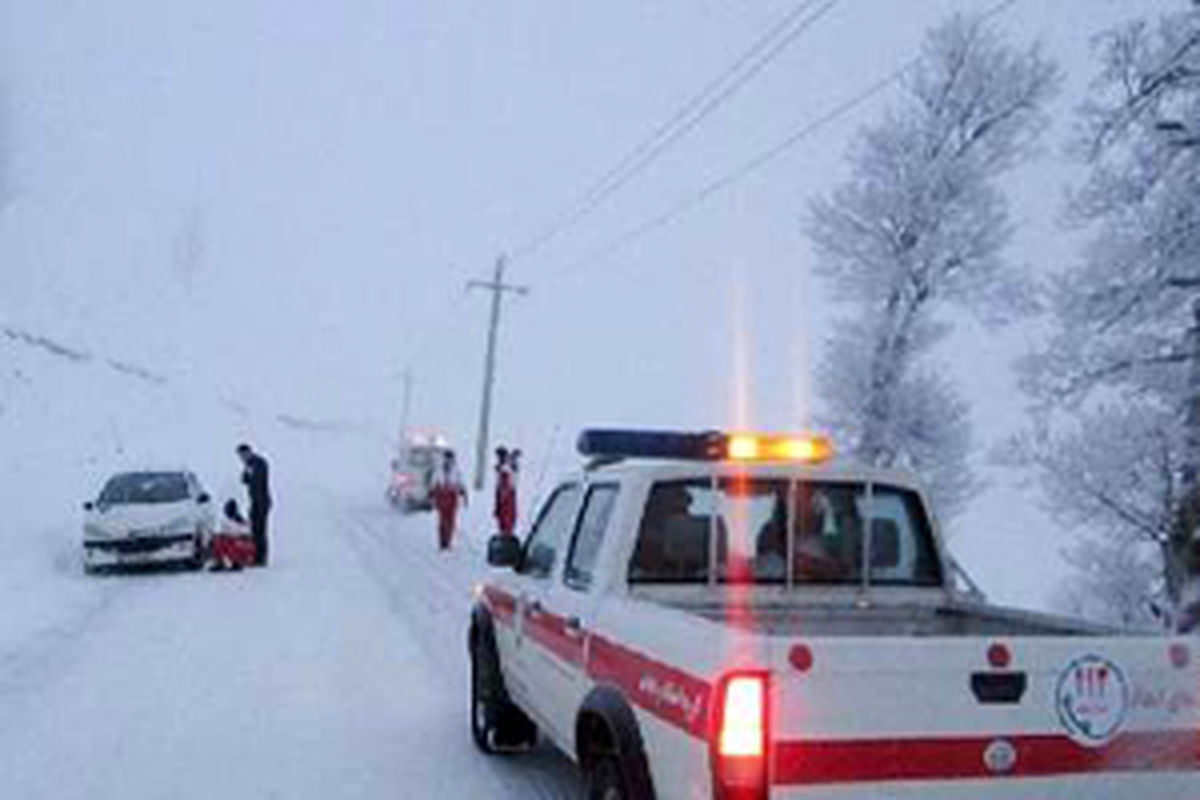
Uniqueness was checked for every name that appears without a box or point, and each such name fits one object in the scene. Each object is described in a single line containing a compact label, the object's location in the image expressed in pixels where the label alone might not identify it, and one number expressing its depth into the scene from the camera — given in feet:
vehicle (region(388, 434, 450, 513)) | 114.42
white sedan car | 59.21
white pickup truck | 14.05
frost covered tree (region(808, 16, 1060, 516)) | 89.15
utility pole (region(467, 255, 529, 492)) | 128.88
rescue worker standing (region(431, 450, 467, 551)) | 75.77
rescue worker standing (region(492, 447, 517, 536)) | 71.41
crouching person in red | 62.34
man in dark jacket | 63.98
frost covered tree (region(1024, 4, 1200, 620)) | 50.49
